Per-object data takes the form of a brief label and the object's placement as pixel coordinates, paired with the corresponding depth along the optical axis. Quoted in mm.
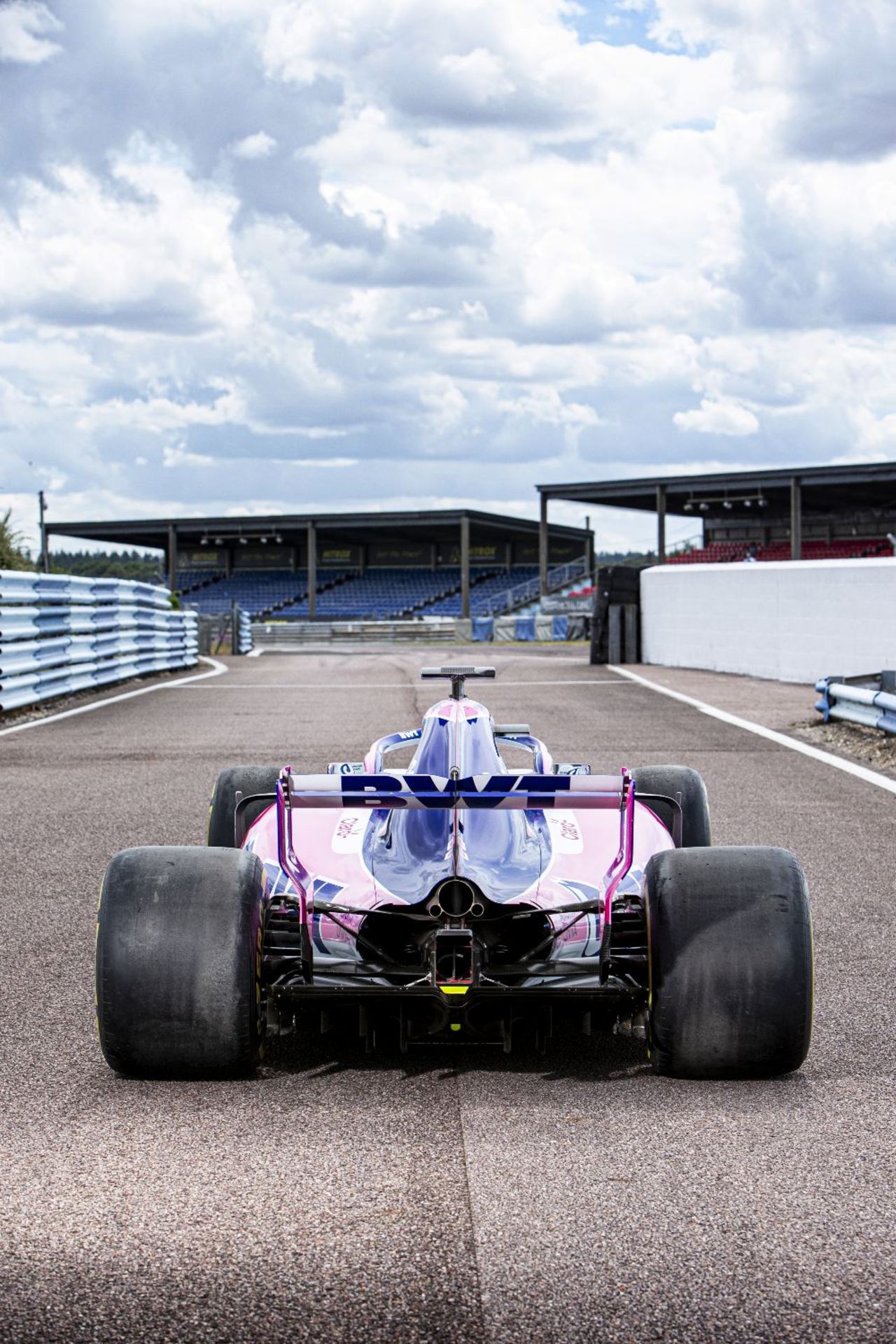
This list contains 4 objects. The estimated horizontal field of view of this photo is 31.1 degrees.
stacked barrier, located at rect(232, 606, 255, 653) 44312
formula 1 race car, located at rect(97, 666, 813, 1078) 4449
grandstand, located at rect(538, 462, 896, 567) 59281
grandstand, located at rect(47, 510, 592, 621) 82562
